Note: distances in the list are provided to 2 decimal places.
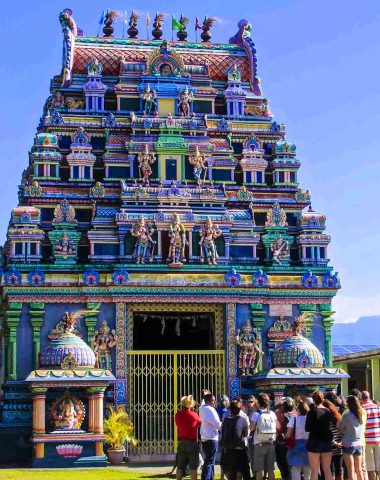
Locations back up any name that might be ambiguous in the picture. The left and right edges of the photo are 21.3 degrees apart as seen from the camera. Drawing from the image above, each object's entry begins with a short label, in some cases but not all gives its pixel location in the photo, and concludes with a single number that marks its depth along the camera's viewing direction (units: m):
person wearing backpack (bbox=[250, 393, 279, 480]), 18.44
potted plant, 26.66
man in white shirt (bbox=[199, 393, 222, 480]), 18.55
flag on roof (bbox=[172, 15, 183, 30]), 36.56
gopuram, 27.47
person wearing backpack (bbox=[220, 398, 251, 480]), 17.77
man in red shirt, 18.72
